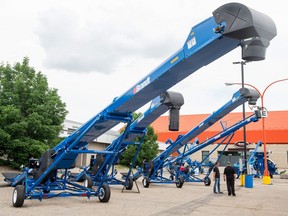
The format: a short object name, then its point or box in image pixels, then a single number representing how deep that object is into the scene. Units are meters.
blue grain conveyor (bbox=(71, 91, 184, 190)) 7.83
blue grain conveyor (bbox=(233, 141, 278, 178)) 25.33
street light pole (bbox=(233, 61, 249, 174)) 17.97
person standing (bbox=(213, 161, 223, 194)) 13.19
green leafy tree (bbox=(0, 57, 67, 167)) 18.17
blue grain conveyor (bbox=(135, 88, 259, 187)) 11.90
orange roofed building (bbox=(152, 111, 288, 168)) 41.21
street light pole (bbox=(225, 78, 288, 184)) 19.49
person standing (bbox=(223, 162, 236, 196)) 12.27
